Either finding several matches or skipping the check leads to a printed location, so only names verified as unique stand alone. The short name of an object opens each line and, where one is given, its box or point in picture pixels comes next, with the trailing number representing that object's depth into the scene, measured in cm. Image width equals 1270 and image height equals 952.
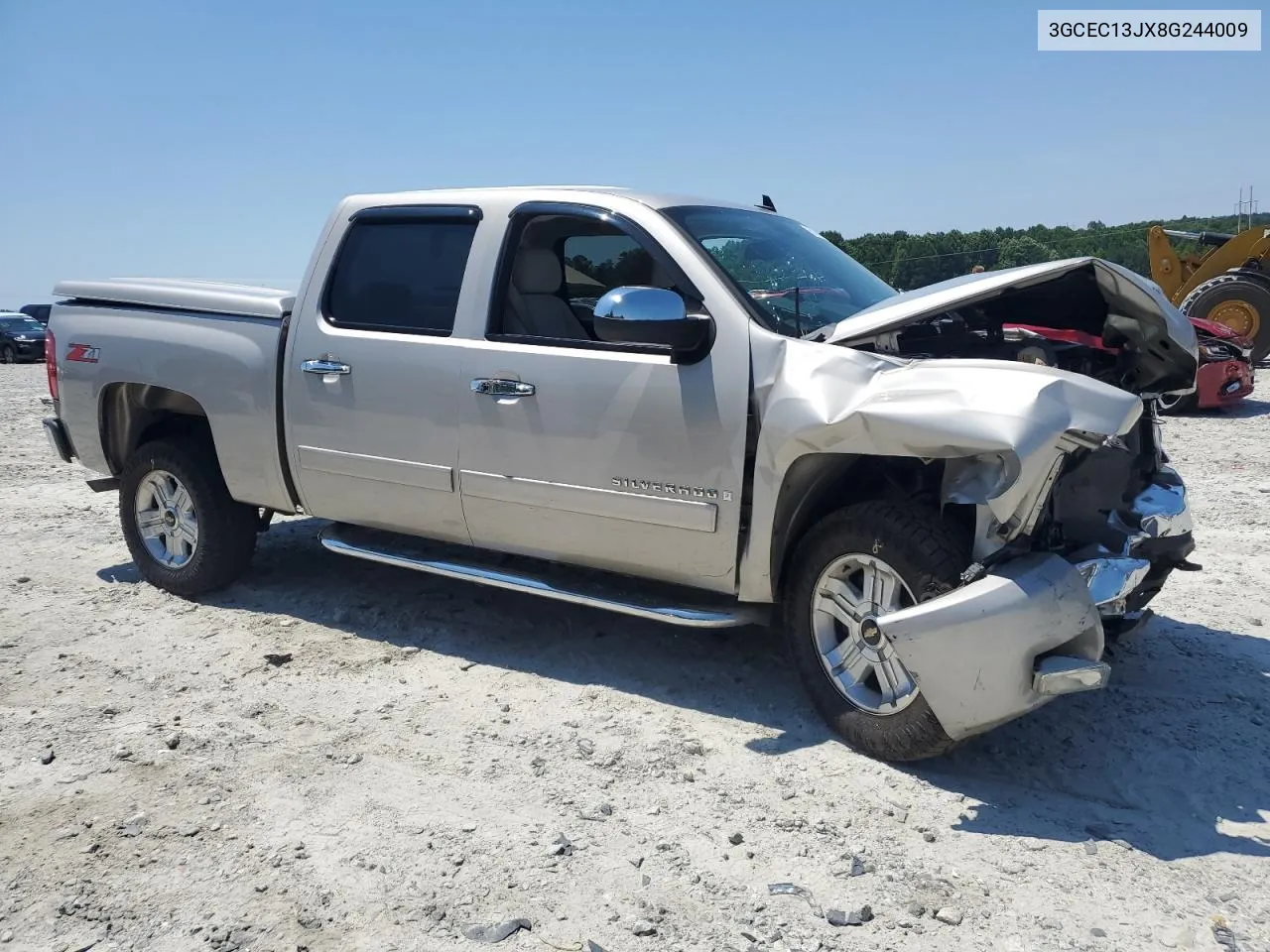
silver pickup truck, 319
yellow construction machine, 1398
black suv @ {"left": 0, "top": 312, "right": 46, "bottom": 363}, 2661
